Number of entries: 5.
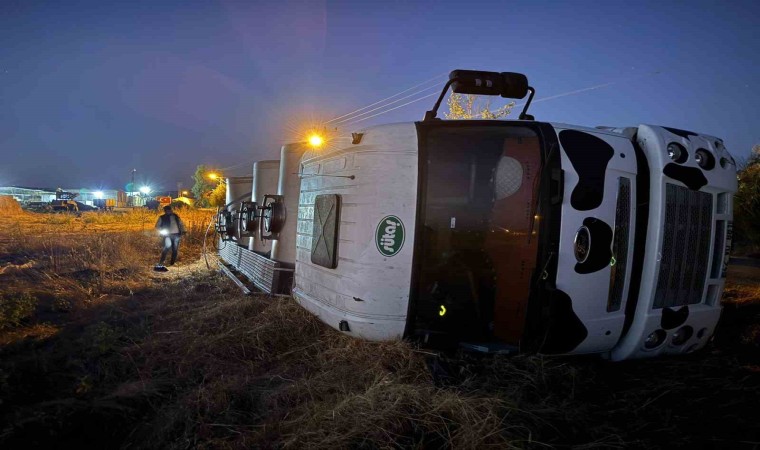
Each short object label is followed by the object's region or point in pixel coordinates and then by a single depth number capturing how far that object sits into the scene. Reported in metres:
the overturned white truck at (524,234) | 2.77
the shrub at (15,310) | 4.10
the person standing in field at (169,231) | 10.14
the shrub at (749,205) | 11.19
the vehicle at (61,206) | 35.86
